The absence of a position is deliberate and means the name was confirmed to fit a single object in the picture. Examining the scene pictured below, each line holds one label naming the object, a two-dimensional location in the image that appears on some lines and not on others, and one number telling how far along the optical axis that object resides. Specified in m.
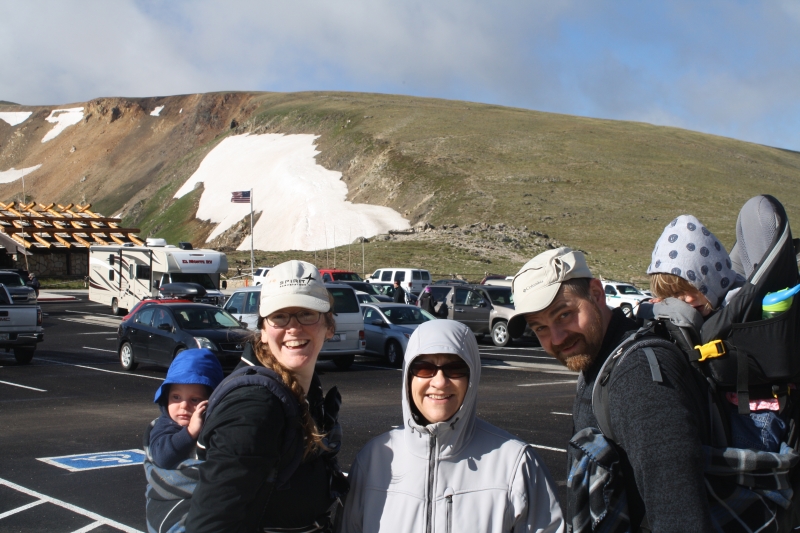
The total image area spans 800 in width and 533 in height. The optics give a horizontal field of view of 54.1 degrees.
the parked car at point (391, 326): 18.06
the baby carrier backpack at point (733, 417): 2.24
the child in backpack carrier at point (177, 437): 2.80
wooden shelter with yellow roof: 52.03
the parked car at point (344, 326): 16.77
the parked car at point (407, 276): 35.19
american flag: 51.09
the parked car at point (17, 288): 23.13
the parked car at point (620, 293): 31.44
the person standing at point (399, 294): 28.95
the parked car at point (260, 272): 40.63
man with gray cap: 2.11
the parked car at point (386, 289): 30.65
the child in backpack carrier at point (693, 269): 2.74
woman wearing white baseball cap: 2.33
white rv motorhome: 30.02
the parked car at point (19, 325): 16.41
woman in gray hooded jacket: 2.63
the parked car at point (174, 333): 15.31
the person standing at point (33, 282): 36.62
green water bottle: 2.35
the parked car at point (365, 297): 24.35
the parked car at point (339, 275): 33.03
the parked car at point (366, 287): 27.50
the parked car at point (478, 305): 23.41
